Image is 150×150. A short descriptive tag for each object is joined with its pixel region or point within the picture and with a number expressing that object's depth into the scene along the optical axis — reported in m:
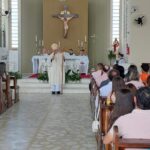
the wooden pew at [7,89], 9.62
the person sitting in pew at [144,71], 8.14
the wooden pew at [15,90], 10.54
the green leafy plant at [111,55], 17.20
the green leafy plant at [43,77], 13.87
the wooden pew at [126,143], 3.20
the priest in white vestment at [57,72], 12.81
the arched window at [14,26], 18.83
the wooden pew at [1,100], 8.88
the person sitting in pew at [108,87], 6.72
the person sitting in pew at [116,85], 5.43
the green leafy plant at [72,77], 13.82
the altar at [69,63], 15.73
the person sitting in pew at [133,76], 7.06
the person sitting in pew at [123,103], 4.30
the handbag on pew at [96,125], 5.44
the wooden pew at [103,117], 5.06
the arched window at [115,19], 18.70
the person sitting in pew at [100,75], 8.75
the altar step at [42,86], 13.27
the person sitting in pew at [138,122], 3.41
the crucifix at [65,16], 17.84
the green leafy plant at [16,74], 14.38
